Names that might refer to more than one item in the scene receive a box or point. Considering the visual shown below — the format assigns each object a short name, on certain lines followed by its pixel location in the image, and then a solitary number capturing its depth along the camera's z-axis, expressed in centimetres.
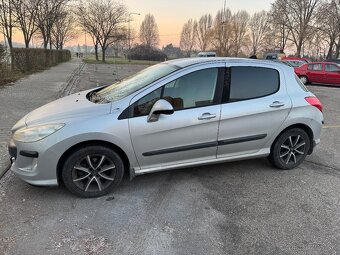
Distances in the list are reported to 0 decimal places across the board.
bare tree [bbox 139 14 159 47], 7806
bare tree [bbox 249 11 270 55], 6806
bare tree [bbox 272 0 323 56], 4072
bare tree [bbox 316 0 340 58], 3544
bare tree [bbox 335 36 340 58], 3800
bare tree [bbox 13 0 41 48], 2167
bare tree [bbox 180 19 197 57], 7987
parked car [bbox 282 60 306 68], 2150
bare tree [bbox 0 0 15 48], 1930
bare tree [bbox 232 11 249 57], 5931
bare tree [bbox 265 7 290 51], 4331
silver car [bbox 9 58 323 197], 325
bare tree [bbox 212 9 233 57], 5147
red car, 1762
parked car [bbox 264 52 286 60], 3049
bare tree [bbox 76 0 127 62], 4944
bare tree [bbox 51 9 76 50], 4772
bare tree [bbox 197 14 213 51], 7604
